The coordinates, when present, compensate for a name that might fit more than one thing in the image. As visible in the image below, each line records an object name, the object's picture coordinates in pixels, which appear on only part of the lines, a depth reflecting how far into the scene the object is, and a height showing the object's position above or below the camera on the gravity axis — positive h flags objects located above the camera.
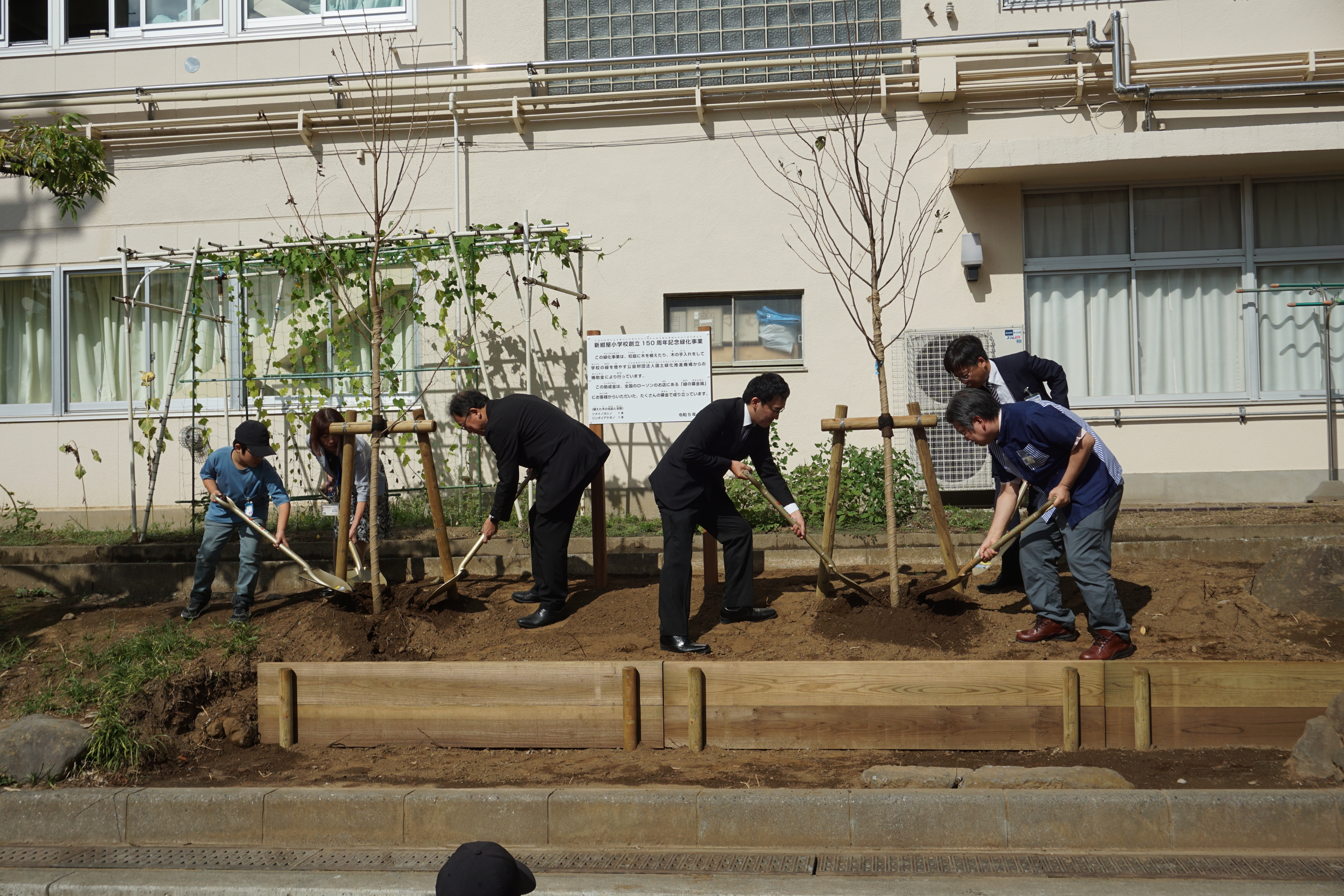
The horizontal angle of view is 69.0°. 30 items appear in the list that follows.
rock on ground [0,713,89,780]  5.00 -1.47
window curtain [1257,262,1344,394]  9.41 +1.04
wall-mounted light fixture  9.21 +1.86
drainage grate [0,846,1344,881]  3.76 -1.67
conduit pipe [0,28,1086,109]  9.16 +3.84
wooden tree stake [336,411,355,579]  6.67 -0.28
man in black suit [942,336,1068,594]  5.90 +0.46
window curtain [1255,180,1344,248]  9.43 +2.23
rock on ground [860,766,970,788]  4.25 -1.44
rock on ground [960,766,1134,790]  4.18 -1.43
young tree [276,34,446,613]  9.23 +3.03
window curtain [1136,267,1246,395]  9.56 +1.12
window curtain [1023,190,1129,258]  9.58 +2.21
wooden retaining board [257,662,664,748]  5.12 -1.32
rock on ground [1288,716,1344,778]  4.20 -1.34
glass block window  9.77 +4.30
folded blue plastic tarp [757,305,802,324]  9.70 +1.34
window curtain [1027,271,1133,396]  9.65 +1.30
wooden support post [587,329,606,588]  7.05 -0.55
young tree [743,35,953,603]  9.36 +2.56
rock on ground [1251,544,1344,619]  5.79 -0.83
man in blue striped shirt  5.21 -0.21
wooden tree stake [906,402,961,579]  6.06 -0.37
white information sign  8.77 +0.70
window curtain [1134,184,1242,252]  9.54 +2.23
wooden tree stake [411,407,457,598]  6.77 -0.34
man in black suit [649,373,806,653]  5.84 -0.25
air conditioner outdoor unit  9.23 +0.45
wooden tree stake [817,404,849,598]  6.27 -0.27
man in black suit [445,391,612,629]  6.45 -0.07
